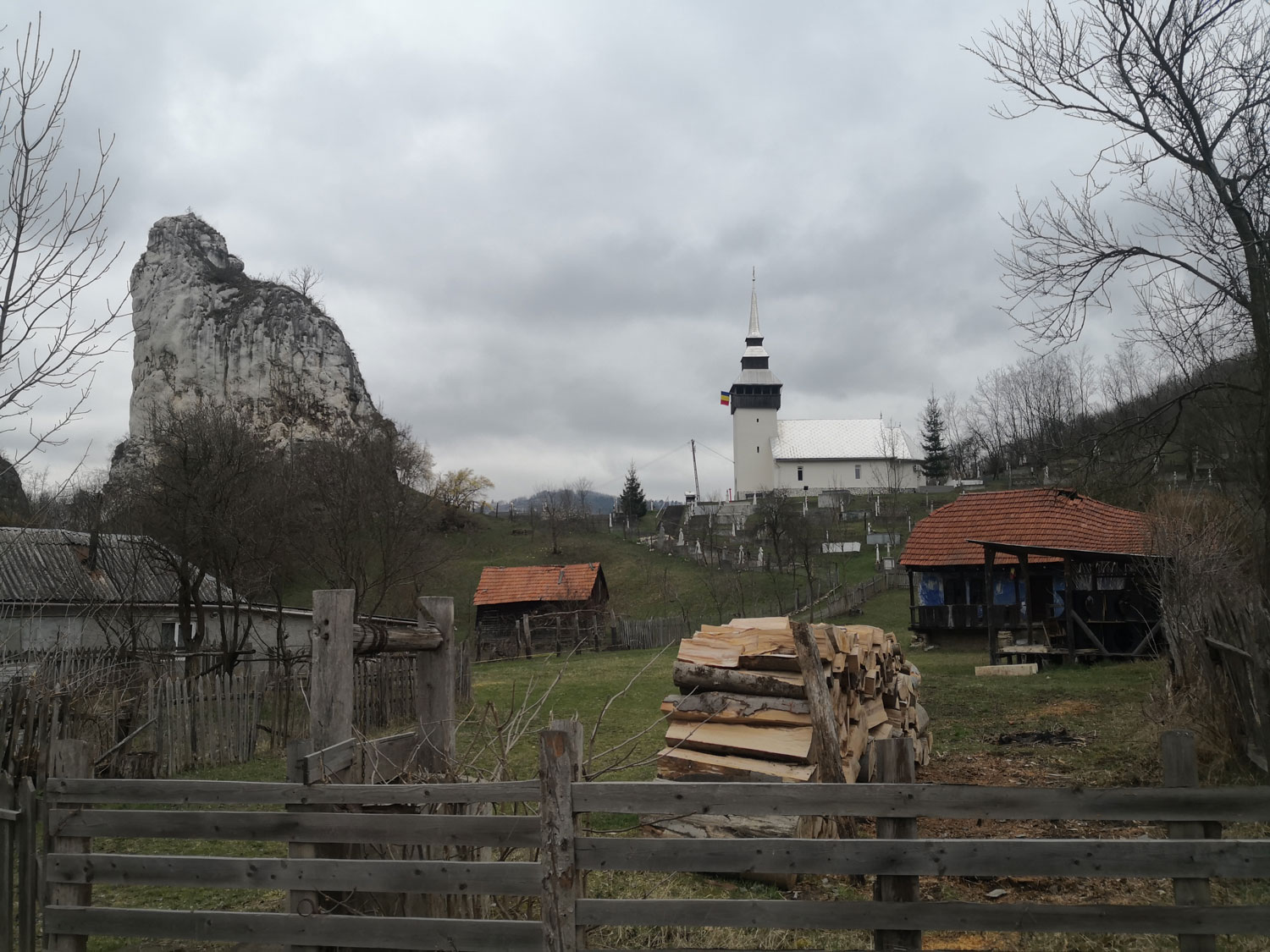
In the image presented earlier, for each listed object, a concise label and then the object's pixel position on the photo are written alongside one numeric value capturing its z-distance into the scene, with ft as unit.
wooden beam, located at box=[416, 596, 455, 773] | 18.93
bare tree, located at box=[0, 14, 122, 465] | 19.92
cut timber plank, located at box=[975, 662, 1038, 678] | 67.99
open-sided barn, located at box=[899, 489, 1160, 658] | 71.67
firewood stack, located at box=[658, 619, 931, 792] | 25.61
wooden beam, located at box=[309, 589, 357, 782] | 16.52
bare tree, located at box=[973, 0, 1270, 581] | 39.14
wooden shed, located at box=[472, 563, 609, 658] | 124.36
